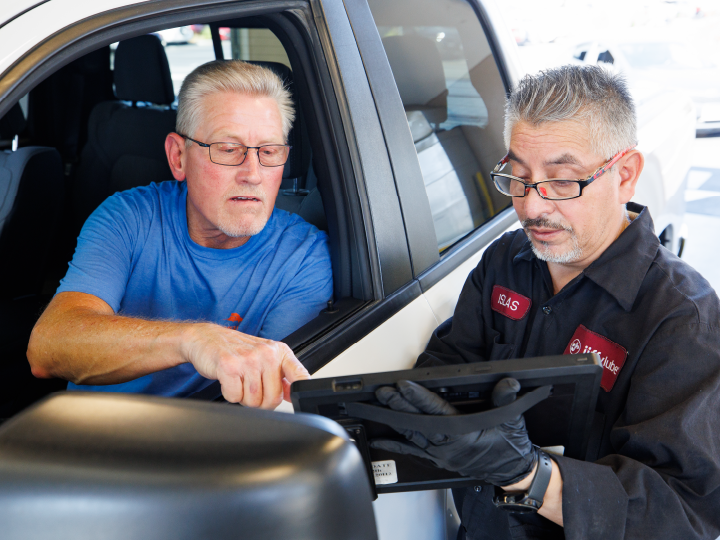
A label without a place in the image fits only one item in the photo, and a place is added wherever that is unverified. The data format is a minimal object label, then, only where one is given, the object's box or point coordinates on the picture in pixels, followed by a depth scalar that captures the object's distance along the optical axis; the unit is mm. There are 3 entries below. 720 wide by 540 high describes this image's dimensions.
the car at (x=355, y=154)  1156
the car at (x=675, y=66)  9023
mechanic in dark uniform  1080
